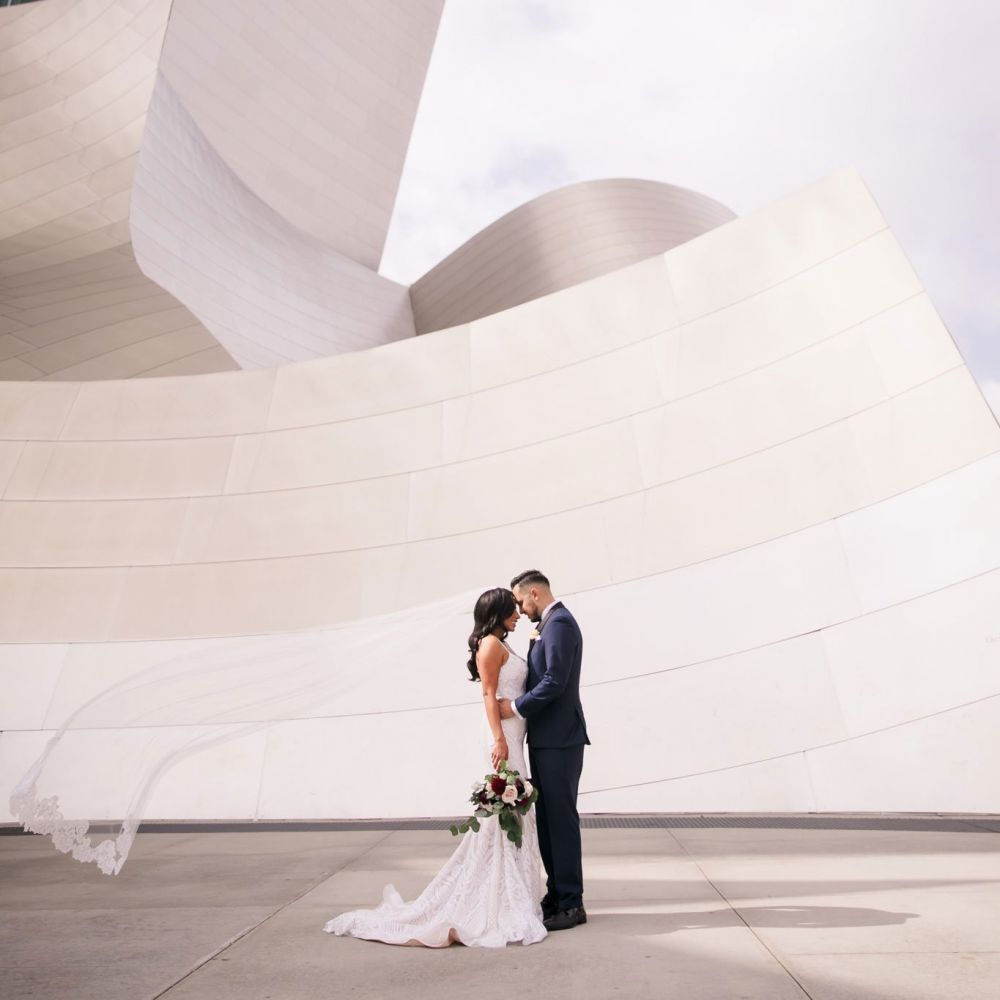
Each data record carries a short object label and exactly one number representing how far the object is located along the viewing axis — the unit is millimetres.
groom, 3705
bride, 3439
